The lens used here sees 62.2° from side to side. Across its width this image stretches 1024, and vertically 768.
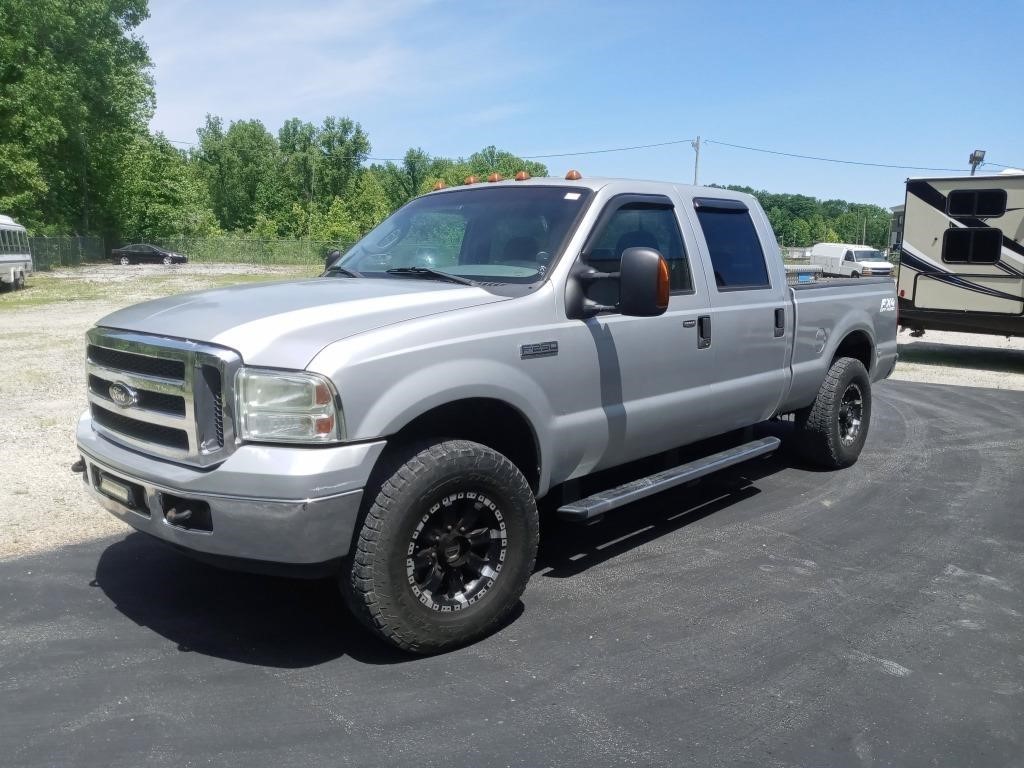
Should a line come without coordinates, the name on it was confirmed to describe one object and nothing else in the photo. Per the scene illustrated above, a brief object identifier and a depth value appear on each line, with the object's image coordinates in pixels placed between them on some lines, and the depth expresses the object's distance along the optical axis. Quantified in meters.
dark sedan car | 54.19
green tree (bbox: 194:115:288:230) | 82.81
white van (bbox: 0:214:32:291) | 28.58
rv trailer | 13.26
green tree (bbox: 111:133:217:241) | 60.28
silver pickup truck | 3.24
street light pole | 22.59
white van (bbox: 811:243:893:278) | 41.83
